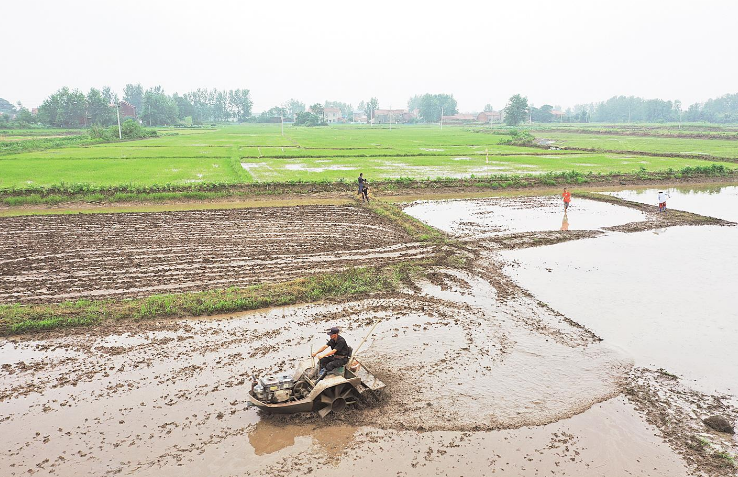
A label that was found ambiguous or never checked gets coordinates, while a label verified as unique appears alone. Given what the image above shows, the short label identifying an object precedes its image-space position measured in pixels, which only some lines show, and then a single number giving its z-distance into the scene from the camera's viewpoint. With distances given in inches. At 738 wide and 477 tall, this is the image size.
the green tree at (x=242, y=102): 6235.2
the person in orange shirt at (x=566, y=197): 918.4
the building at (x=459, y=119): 5920.3
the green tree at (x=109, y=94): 6830.7
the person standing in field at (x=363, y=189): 1007.0
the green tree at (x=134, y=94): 6520.7
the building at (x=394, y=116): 6412.4
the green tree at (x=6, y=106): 6638.8
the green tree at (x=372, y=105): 6460.6
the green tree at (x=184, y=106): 5454.2
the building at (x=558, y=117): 5846.5
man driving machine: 325.1
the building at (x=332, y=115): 6407.5
